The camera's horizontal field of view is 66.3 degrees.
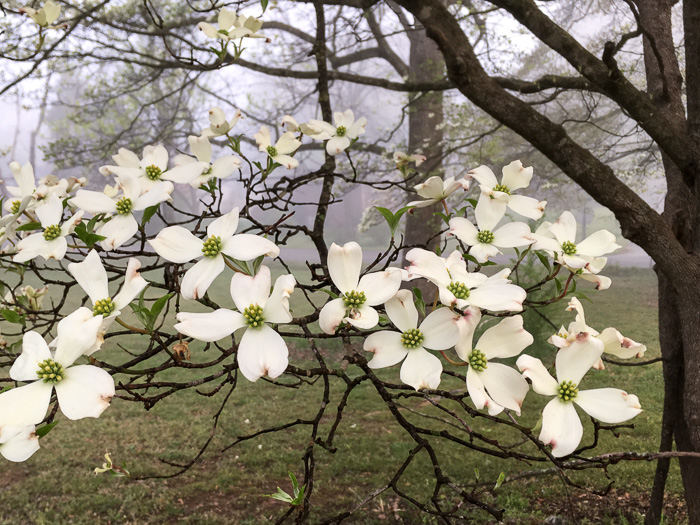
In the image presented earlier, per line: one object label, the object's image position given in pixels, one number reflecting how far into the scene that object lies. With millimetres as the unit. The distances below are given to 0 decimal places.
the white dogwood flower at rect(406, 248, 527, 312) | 590
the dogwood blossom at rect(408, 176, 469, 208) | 900
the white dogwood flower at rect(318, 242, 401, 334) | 597
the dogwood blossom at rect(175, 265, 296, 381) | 573
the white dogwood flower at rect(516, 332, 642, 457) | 598
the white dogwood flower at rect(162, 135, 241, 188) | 801
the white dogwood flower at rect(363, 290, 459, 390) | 604
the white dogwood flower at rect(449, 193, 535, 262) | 770
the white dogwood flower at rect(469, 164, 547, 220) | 817
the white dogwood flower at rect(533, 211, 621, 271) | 752
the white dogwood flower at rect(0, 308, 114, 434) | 537
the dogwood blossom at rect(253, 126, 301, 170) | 1081
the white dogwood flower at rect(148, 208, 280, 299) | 617
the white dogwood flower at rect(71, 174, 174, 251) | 712
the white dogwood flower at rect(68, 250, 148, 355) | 634
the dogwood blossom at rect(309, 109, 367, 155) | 1146
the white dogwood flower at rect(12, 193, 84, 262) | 766
